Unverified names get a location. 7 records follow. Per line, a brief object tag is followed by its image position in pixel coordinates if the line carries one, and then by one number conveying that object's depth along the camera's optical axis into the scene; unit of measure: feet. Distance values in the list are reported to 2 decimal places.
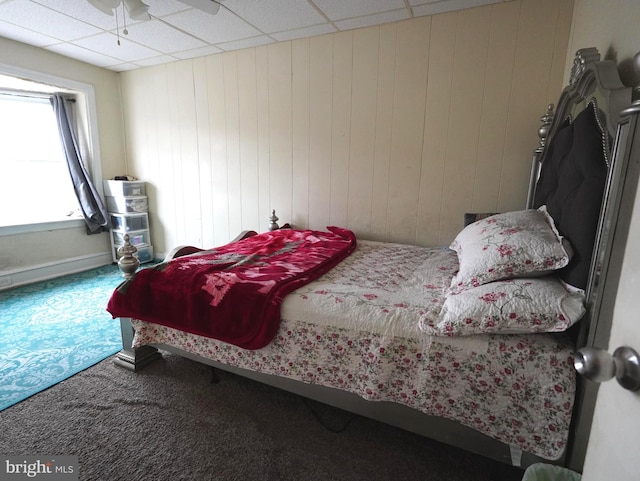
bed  3.48
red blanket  4.85
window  11.39
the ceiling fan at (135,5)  6.48
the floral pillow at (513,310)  3.41
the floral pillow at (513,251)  3.94
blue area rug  6.12
